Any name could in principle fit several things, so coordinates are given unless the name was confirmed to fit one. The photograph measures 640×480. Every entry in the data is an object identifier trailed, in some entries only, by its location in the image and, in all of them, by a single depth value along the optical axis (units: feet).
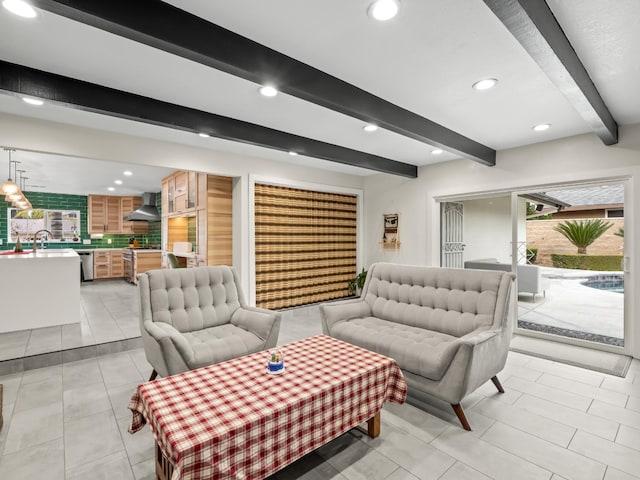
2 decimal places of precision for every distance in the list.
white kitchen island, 12.19
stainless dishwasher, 26.84
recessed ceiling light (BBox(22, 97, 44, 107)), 7.57
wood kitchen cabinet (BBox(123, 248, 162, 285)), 24.85
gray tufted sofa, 7.20
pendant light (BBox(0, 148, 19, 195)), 15.52
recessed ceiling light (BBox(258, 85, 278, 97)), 8.35
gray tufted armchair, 7.64
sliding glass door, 12.47
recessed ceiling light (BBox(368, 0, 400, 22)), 5.27
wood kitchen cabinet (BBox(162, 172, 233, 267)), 15.40
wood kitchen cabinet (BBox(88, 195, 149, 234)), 28.91
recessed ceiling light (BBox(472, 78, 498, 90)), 7.95
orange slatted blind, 16.57
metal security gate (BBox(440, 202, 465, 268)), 17.49
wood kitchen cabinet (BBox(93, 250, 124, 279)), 27.68
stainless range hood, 25.72
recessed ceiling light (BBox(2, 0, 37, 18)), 5.21
